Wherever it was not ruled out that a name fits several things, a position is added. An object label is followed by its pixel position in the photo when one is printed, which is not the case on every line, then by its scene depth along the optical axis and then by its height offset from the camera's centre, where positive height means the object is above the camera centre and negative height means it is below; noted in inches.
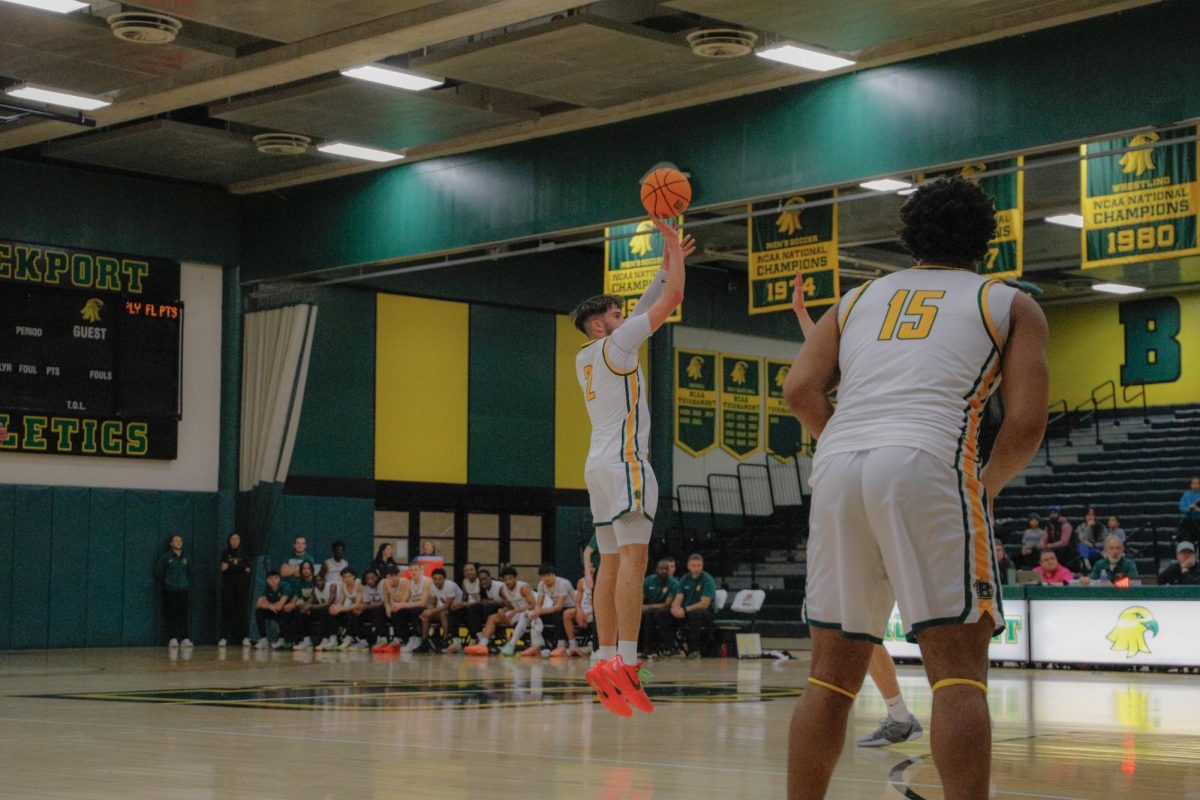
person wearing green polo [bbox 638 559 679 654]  812.0 -35.7
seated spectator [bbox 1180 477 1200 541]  884.0 +9.3
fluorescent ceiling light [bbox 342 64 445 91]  698.8 +195.2
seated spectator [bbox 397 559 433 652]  881.5 -43.4
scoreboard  870.4 +92.6
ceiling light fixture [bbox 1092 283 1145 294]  1323.8 +197.6
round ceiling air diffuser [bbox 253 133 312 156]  829.8 +194.7
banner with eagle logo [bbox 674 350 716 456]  1180.5 +91.0
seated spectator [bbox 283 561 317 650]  912.3 -44.0
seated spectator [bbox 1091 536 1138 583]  733.9 -17.1
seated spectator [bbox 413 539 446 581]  967.0 -22.1
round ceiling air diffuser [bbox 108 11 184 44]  629.3 +193.2
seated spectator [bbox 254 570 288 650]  916.0 -47.3
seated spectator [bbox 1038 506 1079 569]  938.1 -7.2
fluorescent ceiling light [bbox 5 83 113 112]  731.4 +193.9
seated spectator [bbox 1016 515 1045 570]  931.3 -9.6
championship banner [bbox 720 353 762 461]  1222.3 +92.1
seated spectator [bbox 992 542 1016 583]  788.4 -18.8
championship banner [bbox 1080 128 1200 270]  610.5 +126.4
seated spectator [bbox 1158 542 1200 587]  701.3 -18.4
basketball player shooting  319.9 +11.2
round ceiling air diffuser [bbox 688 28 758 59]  648.4 +195.0
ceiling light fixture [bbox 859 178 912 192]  794.8 +171.9
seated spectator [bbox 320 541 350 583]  931.3 -24.5
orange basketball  335.3 +68.7
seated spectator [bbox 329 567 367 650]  900.0 -49.4
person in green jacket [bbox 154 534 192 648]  924.6 -37.9
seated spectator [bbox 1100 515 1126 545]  899.7 -0.5
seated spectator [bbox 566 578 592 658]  833.5 -46.3
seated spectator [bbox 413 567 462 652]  878.4 -44.0
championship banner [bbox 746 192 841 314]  736.3 +125.7
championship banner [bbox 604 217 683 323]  772.6 +128.3
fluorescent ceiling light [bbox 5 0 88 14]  617.9 +197.4
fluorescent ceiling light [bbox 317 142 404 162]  836.0 +193.3
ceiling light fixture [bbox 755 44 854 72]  663.1 +193.8
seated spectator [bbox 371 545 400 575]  928.0 -21.6
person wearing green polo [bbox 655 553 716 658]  791.7 -42.9
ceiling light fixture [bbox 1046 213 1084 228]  1030.4 +197.4
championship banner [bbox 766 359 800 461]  1259.2 +79.0
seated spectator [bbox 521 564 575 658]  840.3 -46.1
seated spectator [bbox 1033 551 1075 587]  751.1 -21.0
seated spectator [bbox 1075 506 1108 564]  907.4 -5.3
